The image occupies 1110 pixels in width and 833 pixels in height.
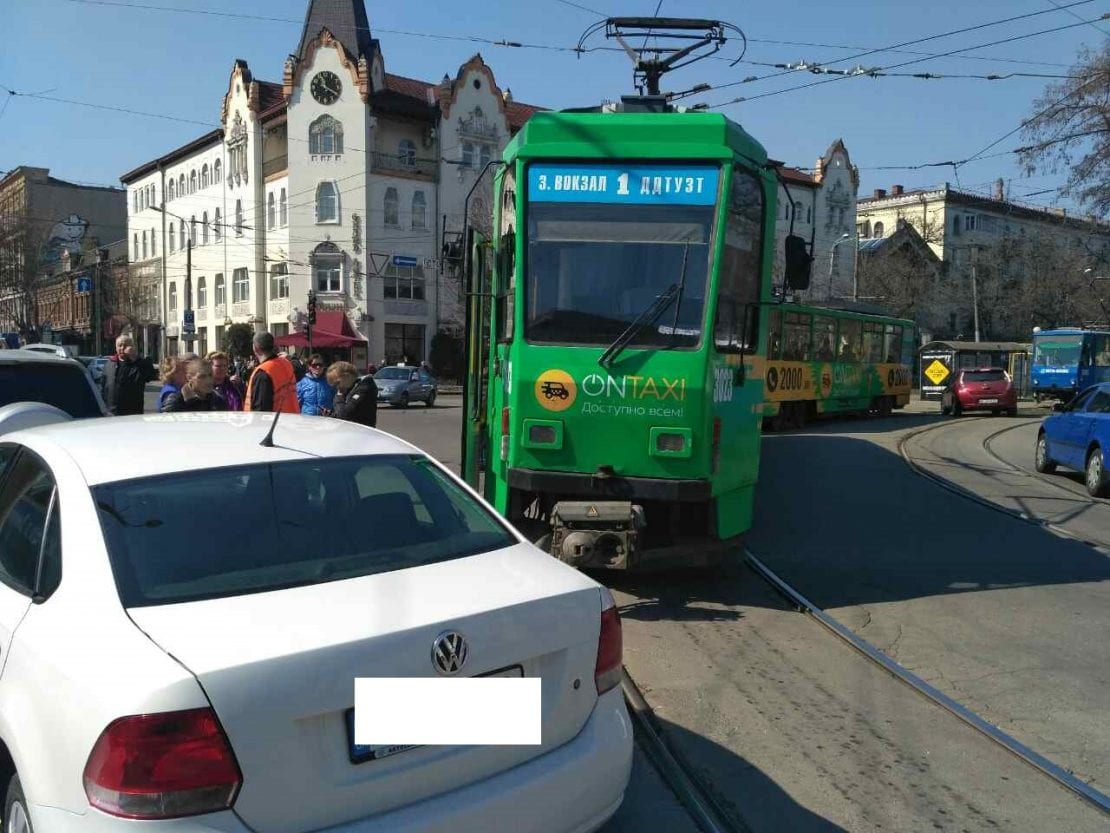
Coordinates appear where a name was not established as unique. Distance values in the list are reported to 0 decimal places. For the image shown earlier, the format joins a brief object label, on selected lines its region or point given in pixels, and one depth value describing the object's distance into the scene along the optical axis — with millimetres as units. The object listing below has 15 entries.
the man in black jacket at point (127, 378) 9359
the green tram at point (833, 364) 23672
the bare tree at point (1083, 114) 25953
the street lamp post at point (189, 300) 47188
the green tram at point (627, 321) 6820
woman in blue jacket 10266
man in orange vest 8781
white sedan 2402
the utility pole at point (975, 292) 50625
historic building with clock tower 48000
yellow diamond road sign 36625
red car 30406
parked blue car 13344
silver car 34156
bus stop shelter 45469
